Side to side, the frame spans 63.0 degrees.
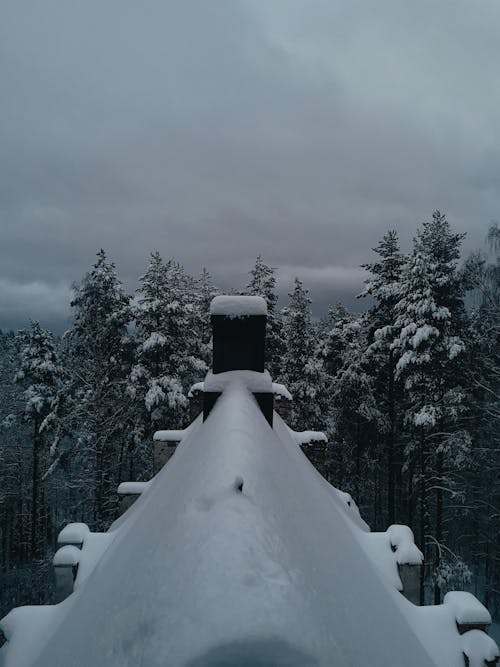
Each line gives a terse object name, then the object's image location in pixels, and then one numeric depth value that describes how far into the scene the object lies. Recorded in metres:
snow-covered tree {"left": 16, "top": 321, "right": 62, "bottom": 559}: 22.47
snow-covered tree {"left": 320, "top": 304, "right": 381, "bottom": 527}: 21.31
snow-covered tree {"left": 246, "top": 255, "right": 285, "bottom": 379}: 23.41
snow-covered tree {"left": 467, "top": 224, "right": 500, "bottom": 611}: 13.00
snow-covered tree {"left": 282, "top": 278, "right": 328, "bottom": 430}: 22.06
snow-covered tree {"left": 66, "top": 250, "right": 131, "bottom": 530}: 16.12
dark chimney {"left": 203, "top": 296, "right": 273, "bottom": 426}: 6.26
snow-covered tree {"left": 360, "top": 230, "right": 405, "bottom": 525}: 16.84
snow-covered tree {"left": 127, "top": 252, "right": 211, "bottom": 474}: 18.25
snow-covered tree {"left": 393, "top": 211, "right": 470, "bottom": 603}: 14.31
